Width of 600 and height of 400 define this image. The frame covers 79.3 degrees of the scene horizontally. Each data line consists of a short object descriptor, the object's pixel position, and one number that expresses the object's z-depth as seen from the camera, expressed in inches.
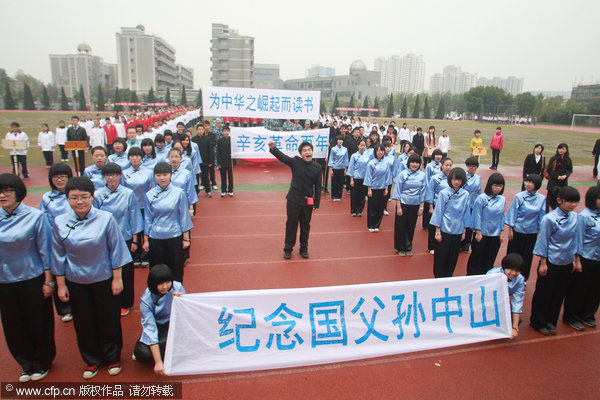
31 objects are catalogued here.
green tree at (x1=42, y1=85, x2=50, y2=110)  1750.6
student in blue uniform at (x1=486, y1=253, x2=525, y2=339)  145.9
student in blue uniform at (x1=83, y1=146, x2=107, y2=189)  186.7
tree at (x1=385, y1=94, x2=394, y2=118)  2103.8
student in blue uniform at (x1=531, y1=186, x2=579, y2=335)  154.0
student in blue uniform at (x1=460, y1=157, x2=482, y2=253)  211.9
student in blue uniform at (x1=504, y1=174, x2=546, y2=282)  183.3
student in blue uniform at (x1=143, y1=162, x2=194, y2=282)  160.1
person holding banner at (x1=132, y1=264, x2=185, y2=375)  121.3
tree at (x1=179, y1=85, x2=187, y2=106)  1774.0
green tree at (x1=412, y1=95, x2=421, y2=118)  2142.6
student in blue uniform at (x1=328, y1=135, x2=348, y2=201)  362.3
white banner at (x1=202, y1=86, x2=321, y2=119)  383.2
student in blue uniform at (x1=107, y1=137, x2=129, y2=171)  221.6
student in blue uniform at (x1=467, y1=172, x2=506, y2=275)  186.2
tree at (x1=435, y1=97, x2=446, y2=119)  2194.4
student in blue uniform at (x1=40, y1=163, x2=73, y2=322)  144.3
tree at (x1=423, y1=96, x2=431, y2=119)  2204.0
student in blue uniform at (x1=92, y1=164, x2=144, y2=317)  162.2
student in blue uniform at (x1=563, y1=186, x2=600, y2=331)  154.6
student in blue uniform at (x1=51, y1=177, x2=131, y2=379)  115.7
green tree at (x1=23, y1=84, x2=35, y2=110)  1695.4
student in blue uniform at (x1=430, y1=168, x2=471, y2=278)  186.4
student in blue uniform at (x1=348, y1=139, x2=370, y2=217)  323.6
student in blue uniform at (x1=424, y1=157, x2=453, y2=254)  233.9
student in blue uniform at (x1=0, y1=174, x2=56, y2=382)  114.4
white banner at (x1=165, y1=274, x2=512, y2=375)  122.5
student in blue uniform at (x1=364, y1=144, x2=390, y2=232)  285.1
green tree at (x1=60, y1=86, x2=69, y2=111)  1716.3
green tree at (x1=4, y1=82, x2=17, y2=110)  1642.5
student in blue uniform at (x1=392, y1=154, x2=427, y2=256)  240.4
